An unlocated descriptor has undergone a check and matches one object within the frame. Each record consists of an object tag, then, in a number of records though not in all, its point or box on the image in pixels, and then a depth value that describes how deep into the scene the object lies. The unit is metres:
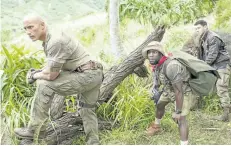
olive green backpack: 4.13
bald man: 3.75
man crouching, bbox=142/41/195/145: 3.99
